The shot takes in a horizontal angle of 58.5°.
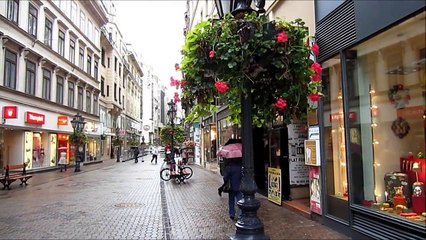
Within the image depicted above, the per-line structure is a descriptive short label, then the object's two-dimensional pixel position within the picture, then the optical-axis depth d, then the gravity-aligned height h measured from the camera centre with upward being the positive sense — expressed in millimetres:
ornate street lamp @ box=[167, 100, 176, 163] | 23034 +2305
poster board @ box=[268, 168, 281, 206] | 10289 -1074
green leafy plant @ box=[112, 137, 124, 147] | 53188 +880
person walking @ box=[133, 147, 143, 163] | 42906 -562
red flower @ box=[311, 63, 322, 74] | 5625 +1163
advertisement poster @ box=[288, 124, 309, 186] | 10383 -213
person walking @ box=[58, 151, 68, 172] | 27094 -862
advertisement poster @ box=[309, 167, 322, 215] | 8203 -952
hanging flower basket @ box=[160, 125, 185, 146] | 37156 +1324
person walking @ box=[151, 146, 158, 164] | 40500 -548
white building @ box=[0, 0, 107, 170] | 22203 +5295
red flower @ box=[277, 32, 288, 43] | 5164 +1483
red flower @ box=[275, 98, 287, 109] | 5402 +615
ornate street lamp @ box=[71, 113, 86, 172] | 27244 +1591
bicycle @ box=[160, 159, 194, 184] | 17422 -1247
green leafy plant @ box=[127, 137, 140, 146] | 66044 +1090
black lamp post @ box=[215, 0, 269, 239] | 5676 -381
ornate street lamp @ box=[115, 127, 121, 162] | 52906 +1969
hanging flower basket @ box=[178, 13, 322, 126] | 5324 +1231
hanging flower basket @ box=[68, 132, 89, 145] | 27453 +775
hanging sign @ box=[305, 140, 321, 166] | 8102 -152
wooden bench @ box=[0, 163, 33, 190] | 15867 -1221
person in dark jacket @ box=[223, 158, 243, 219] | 8738 -723
